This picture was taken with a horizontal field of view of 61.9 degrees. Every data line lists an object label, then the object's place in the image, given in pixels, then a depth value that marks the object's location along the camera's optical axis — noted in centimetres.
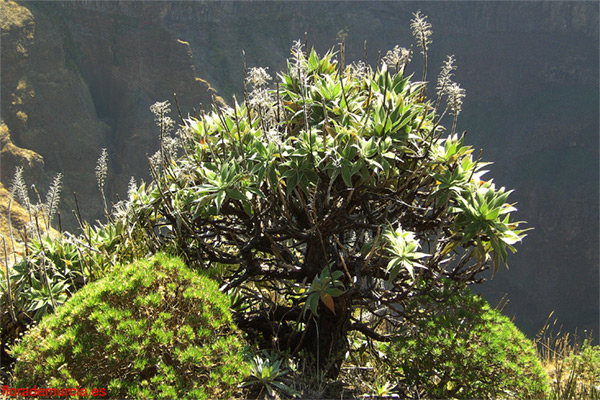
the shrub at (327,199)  279
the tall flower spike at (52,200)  346
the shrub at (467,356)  275
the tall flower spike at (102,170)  335
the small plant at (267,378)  266
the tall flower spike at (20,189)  328
